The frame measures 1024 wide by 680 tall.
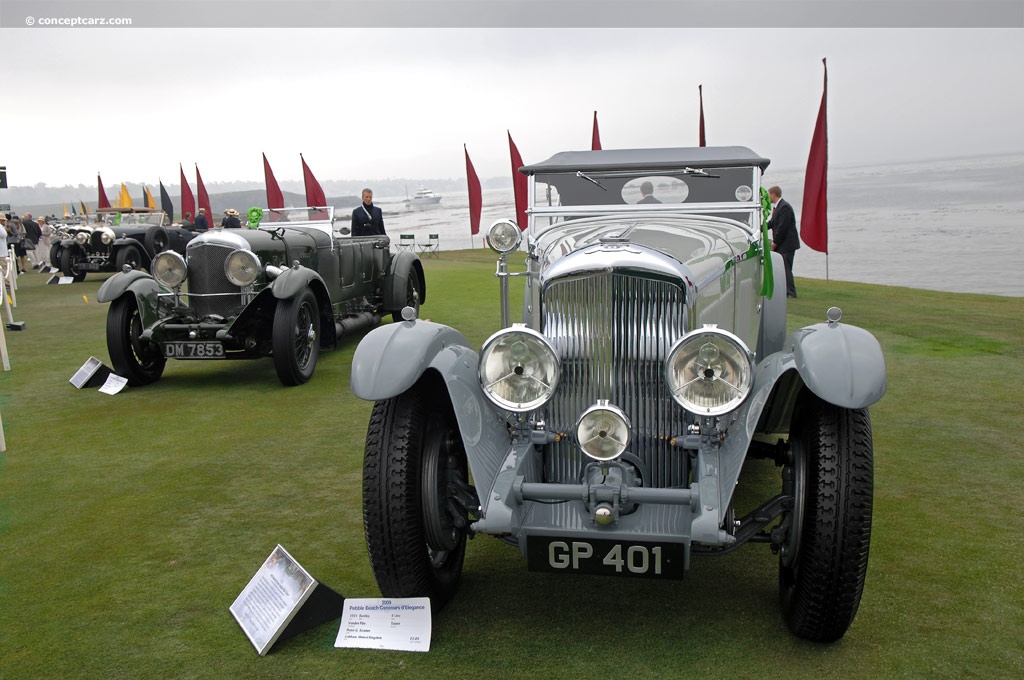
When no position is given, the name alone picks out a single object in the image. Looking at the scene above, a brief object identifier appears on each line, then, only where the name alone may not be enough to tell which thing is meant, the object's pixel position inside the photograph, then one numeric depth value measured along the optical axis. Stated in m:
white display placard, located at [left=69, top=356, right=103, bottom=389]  6.64
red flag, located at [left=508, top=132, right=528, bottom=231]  12.20
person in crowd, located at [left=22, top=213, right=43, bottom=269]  22.00
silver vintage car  2.51
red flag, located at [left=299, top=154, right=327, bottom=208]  14.46
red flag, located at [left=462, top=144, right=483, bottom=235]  16.30
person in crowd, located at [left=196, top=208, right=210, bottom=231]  18.48
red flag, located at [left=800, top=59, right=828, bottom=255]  10.05
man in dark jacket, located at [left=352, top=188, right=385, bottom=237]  9.59
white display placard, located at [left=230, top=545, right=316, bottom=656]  2.67
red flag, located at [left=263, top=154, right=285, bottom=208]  17.48
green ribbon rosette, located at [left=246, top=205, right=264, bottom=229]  7.52
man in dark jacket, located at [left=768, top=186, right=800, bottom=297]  10.39
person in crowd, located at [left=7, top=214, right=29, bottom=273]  19.31
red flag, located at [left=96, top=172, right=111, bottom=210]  26.81
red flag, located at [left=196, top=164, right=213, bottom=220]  21.96
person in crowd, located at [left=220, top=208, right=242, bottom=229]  8.66
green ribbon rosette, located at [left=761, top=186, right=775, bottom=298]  3.77
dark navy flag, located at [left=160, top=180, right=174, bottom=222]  20.22
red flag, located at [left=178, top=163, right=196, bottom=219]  22.60
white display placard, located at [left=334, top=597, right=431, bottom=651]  2.66
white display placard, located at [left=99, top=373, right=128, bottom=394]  6.45
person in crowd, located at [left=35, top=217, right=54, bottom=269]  22.48
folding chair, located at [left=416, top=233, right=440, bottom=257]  21.12
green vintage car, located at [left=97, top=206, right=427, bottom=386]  6.46
